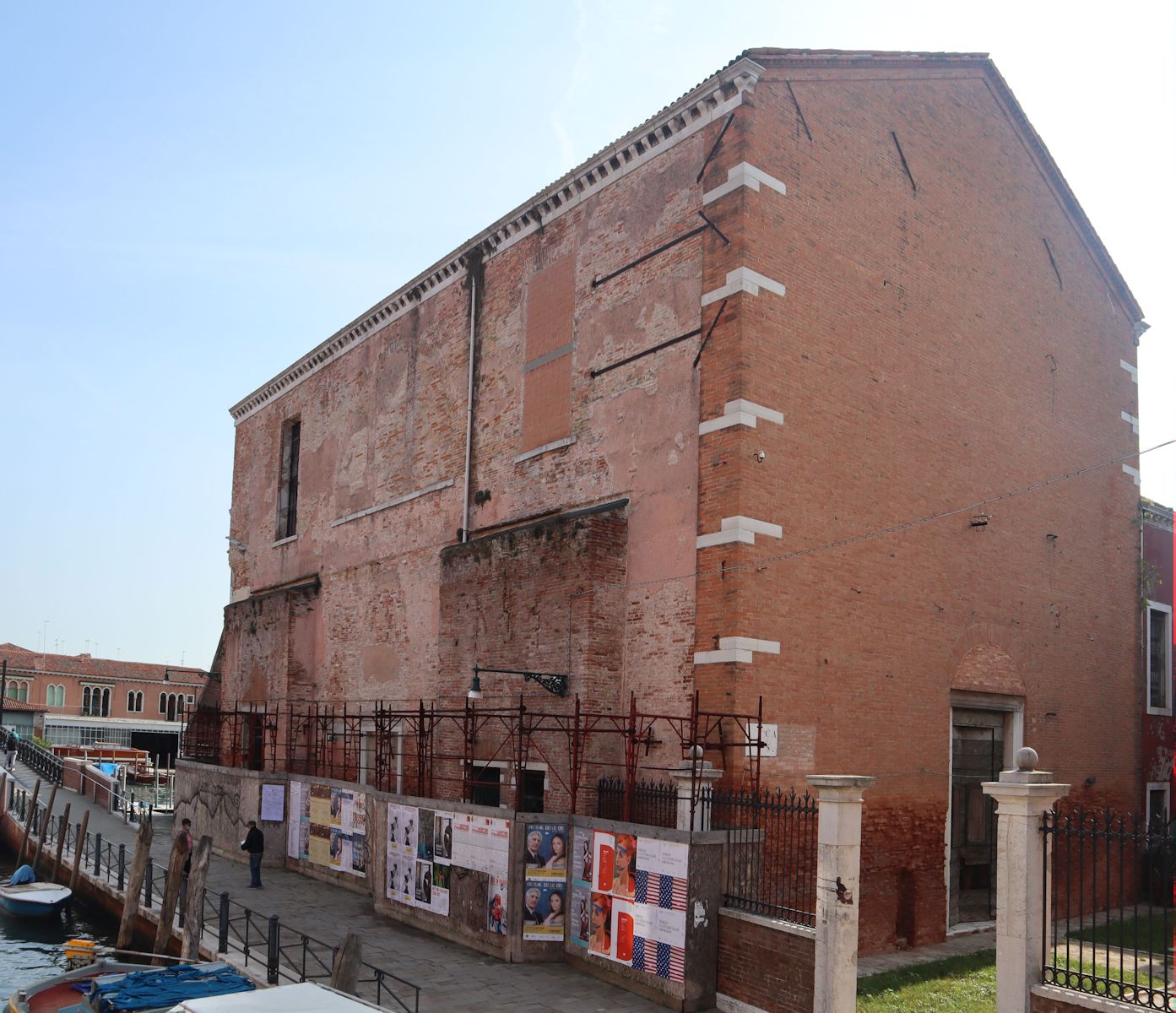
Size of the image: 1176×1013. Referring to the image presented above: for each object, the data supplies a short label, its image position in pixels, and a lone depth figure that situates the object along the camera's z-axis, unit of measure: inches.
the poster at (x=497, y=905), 539.1
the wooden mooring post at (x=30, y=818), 1015.6
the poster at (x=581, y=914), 524.7
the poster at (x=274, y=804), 837.8
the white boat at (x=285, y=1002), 361.7
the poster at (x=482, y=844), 544.7
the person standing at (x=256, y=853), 741.3
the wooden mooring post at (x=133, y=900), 694.5
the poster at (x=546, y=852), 537.0
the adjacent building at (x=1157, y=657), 787.4
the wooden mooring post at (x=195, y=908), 584.1
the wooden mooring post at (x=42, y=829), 981.8
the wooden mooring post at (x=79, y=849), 853.8
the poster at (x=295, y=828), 818.2
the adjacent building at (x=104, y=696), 2289.6
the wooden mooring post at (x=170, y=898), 644.7
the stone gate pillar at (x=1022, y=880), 361.7
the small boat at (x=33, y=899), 820.6
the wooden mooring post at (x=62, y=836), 919.8
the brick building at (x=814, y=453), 575.8
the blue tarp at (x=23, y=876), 880.3
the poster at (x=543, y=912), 535.5
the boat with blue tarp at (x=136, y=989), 469.7
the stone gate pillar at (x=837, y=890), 407.5
